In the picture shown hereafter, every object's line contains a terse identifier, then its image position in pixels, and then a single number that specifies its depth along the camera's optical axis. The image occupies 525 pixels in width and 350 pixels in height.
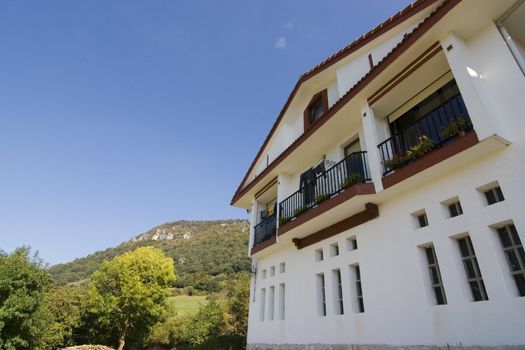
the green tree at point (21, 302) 13.68
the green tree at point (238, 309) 22.33
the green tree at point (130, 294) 25.08
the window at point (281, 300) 10.11
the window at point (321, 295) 8.35
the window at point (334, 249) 8.51
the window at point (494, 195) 5.01
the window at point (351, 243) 7.95
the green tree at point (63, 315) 20.38
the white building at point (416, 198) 4.84
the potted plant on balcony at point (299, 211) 9.76
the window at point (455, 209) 5.59
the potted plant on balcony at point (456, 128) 5.45
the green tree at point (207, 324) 23.39
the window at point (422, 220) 6.19
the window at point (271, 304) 10.77
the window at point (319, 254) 9.10
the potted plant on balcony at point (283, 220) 10.52
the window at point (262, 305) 11.24
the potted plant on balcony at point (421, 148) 6.00
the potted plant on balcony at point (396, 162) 6.55
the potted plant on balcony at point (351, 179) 7.70
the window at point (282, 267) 10.99
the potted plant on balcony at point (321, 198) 8.66
